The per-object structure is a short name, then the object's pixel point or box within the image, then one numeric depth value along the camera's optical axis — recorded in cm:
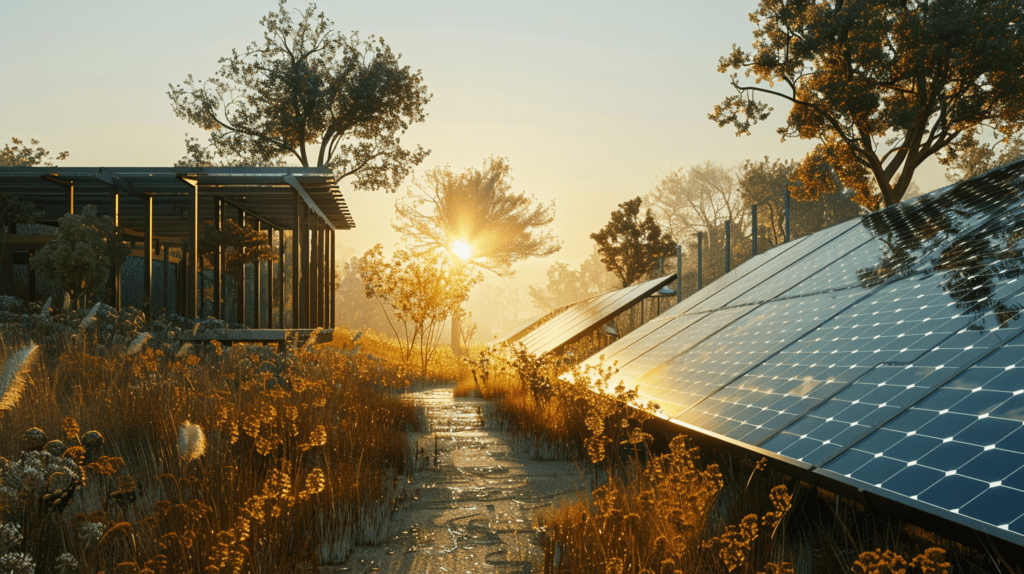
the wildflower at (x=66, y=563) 196
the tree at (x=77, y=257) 1055
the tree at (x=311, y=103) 2512
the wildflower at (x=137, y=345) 490
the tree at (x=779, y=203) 4097
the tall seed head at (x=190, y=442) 229
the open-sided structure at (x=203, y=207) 1409
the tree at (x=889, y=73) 1706
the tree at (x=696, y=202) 4434
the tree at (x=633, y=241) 2692
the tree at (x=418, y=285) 1381
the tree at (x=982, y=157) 3385
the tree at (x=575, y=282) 7719
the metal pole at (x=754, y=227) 1250
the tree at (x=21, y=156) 3428
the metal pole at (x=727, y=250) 1314
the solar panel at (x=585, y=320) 953
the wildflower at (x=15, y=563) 182
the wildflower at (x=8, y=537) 193
